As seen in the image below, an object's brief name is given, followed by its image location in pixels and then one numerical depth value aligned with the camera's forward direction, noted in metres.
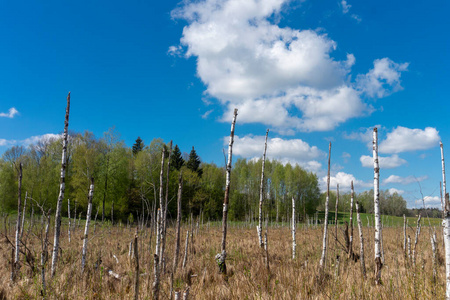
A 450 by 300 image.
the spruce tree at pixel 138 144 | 53.70
